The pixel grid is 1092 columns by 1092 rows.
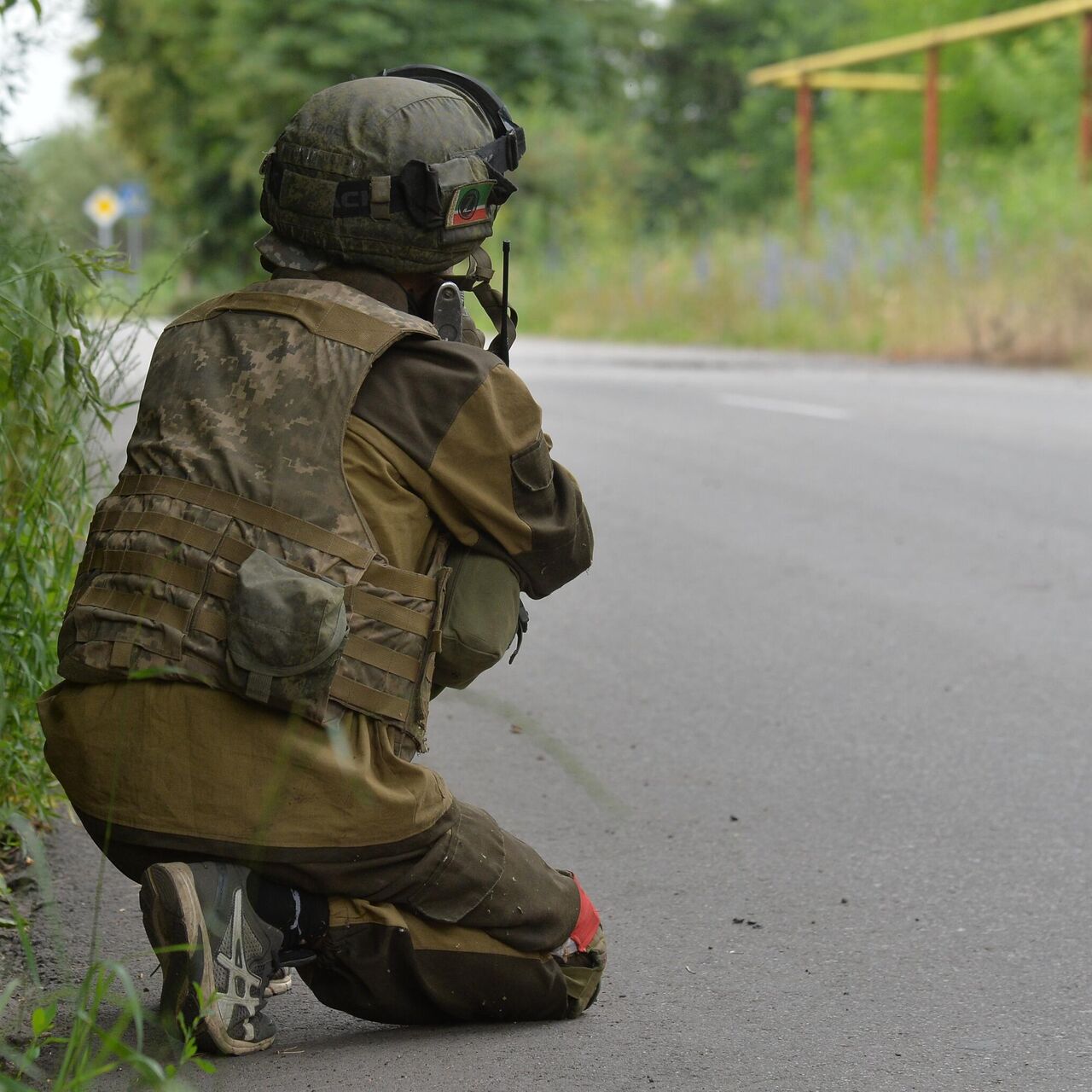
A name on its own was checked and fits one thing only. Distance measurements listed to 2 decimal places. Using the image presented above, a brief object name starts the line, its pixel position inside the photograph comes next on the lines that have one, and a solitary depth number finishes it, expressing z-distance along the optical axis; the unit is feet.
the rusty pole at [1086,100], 150.51
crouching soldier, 17.72
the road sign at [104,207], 215.51
